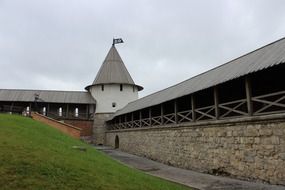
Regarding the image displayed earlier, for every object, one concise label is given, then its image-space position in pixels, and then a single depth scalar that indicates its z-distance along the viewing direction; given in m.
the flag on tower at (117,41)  31.46
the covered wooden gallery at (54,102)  25.95
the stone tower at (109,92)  26.70
